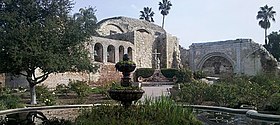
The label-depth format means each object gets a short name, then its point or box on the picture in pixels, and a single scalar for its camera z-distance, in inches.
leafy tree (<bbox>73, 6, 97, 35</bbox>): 418.4
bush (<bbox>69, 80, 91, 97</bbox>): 434.2
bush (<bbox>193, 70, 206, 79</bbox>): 799.6
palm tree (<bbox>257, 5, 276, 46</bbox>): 1335.9
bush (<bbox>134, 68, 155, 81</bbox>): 873.8
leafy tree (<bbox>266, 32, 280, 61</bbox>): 1179.4
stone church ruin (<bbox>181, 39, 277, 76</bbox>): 947.1
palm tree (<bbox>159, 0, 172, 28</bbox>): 1565.7
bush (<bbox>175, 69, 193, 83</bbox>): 771.9
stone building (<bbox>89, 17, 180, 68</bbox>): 853.4
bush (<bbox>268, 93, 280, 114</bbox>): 230.3
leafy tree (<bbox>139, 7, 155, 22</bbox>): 1620.1
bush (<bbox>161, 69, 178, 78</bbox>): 876.2
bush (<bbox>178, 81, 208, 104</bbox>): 352.5
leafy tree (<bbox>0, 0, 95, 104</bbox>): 353.9
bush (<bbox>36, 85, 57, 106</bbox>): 354.8
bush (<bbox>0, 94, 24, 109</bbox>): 304.1
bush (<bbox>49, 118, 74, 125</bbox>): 214.2
